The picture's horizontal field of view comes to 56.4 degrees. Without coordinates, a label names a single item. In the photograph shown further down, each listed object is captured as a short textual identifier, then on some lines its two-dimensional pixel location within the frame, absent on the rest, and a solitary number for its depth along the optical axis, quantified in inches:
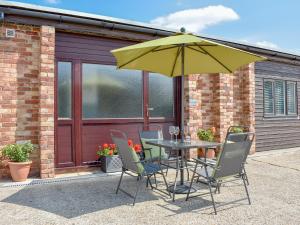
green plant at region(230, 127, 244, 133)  277.2
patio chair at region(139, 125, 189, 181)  189.3
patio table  152.9
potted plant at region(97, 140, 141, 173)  213.2
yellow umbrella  154.9
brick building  193.2
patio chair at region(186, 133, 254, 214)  136.2
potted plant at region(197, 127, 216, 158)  262.5
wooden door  213.6
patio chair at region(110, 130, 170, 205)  146.7
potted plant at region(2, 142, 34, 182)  181.6
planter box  212.8
